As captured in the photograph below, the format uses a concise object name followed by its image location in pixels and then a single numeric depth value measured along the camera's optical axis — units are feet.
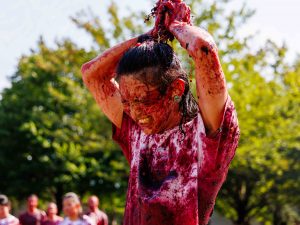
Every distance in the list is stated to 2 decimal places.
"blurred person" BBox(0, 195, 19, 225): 35.70
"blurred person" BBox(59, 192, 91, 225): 32.63
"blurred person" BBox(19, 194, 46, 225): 46.13
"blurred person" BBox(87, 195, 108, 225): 38.71
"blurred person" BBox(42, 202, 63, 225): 43.11
